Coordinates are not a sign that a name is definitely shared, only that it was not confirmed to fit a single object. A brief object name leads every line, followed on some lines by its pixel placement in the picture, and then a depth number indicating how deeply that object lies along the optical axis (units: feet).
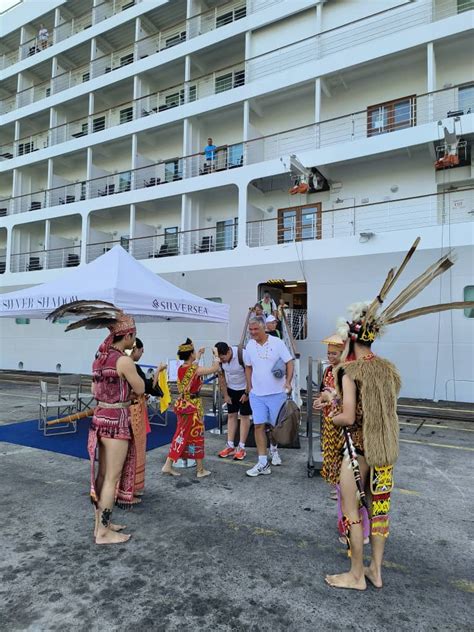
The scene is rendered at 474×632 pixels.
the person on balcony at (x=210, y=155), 46.85
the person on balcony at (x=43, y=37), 66.23
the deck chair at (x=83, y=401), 26.29
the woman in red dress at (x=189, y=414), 14.99
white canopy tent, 20.75
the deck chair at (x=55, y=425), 22.45
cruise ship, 35.50
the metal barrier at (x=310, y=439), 15.37
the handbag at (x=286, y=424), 15.42
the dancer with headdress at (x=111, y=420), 10.28
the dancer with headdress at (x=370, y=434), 8.13
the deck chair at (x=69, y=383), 27.01
